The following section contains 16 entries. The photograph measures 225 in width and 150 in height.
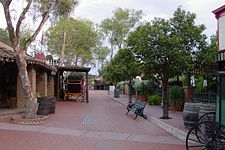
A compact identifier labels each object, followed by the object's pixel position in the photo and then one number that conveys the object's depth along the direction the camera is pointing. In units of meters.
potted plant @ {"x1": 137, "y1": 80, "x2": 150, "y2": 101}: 16.82
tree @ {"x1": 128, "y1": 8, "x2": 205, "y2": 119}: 8.43
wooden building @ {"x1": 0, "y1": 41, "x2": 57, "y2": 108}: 10.18
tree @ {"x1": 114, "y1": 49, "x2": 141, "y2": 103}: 9.09
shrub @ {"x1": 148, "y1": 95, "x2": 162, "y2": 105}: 14.43
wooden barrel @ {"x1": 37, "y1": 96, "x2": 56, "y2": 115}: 9.59
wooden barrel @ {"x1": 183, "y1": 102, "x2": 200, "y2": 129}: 6.59
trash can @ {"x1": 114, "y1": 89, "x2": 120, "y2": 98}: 22.92
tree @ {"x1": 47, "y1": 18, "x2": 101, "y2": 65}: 26.78
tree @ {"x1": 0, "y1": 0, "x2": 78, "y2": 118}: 7.90
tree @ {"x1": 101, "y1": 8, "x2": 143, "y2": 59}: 32.62
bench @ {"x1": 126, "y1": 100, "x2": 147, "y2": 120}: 9.76
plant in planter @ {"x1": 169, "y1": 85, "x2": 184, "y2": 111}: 11.34
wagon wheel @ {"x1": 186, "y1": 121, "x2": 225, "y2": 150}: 4.42
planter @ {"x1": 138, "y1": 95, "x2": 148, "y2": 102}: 16.67
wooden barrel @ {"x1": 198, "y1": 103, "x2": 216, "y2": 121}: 5.97
